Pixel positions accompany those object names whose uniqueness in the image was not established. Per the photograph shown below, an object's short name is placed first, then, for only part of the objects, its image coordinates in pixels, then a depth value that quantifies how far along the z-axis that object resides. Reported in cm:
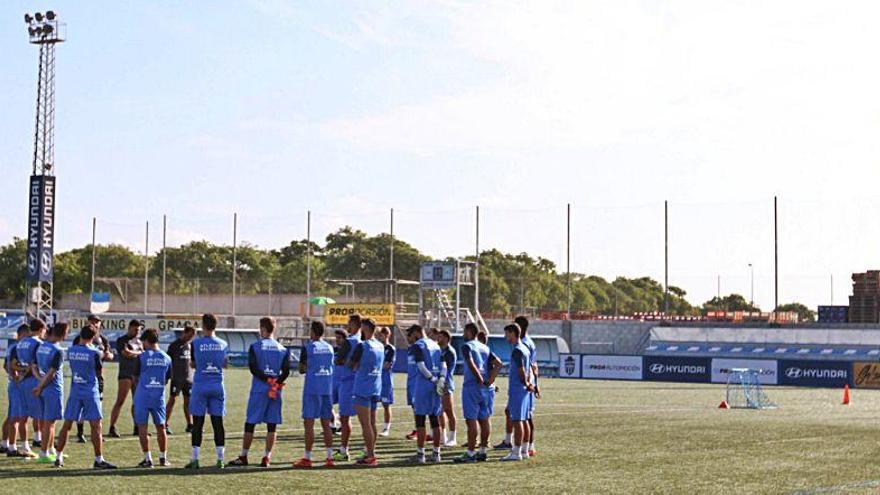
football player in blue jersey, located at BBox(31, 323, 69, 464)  1814
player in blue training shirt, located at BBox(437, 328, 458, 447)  1992
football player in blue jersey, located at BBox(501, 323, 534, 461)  1941
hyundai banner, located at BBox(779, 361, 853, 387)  4778
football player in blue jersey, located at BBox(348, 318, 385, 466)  1852
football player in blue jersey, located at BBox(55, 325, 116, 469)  1774
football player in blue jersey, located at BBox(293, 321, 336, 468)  1836
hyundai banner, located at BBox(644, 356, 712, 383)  5084
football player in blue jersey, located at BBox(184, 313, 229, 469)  1744
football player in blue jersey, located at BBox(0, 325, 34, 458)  1928
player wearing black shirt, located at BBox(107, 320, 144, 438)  2291
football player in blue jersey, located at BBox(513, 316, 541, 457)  1983
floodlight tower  6406
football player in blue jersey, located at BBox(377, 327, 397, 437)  2302
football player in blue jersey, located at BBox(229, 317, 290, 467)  1759
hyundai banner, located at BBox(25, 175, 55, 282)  6506
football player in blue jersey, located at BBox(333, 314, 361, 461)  1856
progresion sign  6631
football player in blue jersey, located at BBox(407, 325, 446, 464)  1925
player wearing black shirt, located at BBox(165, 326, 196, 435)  2311
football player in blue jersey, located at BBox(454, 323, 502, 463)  1970
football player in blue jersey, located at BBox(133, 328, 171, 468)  1797
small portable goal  3432
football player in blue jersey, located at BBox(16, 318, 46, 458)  1892
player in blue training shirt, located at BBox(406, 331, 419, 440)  1991
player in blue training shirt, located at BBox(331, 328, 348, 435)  1892
